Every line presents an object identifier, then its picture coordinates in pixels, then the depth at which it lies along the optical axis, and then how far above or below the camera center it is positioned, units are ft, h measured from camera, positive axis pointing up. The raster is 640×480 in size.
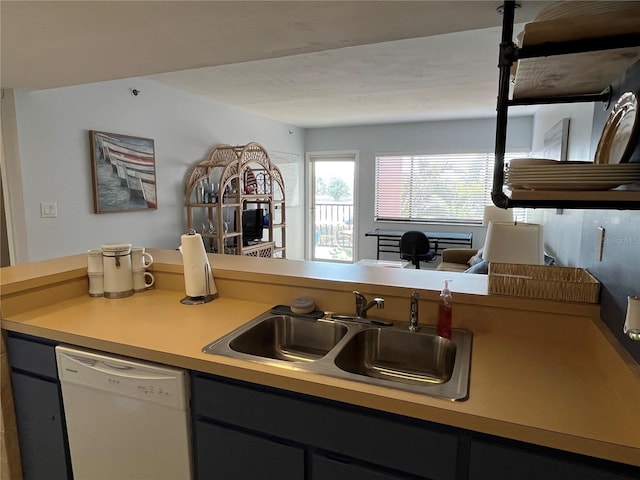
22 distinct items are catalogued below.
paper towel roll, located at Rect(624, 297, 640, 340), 2.80 -0.91
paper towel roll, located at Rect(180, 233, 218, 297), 5.64 -1.09
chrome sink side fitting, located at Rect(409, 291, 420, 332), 4.64 -1.44
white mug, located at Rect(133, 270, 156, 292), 6.28 -1.43
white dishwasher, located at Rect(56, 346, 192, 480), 4.12 -2.54
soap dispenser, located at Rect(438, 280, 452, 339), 4.43 -1.41
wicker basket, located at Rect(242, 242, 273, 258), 14.99 -2.31
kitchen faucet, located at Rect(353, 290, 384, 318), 4.87 -1.42
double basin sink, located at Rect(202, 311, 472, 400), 4.03 -1.81
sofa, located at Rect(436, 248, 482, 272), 15.98 -2.67
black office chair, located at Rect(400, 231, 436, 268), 17.26 -2.35
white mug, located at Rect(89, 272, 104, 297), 6.08 -1.44
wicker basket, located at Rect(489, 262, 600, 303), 4.23 -1.02
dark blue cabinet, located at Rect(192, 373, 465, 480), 3.14 -2.13
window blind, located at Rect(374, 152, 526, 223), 18.97 +0.33
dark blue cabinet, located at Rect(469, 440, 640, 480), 2.70 -1.97
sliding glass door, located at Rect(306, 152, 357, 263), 21.90 -0.82
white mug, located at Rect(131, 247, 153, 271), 6.26 -1.08
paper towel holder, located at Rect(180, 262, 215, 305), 5.74 -1.57
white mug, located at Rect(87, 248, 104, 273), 6.02 -1.08
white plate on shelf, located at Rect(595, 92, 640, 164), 3.26 +0.56
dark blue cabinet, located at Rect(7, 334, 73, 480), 4.86 -2.79
